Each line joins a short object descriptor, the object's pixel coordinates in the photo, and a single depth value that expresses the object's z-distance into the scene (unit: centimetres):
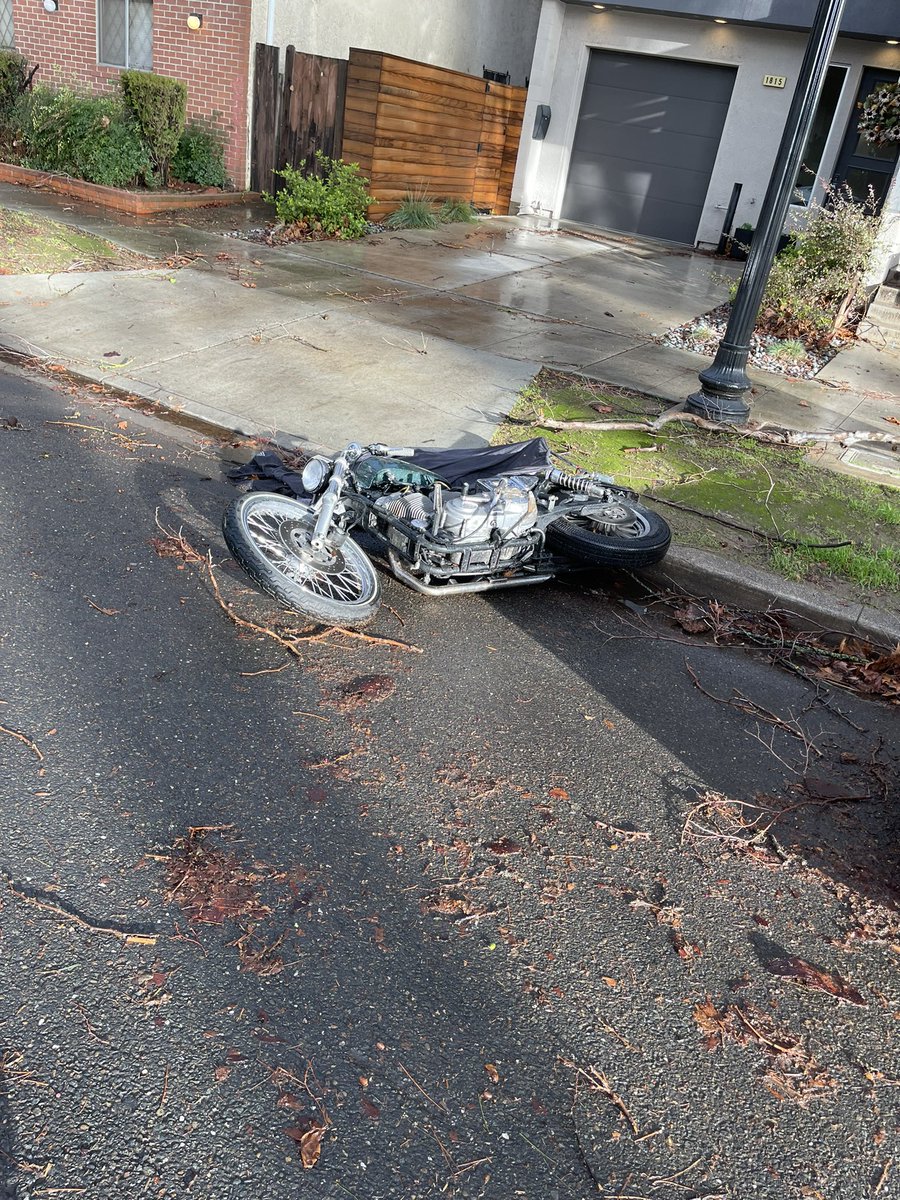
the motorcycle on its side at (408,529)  427
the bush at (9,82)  1462
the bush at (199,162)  1410
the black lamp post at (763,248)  670
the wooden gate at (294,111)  1360
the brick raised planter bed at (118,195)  1254
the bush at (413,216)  1453
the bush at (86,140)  1287
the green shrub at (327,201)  1281
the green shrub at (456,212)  1586
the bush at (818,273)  1052
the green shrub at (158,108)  1277
